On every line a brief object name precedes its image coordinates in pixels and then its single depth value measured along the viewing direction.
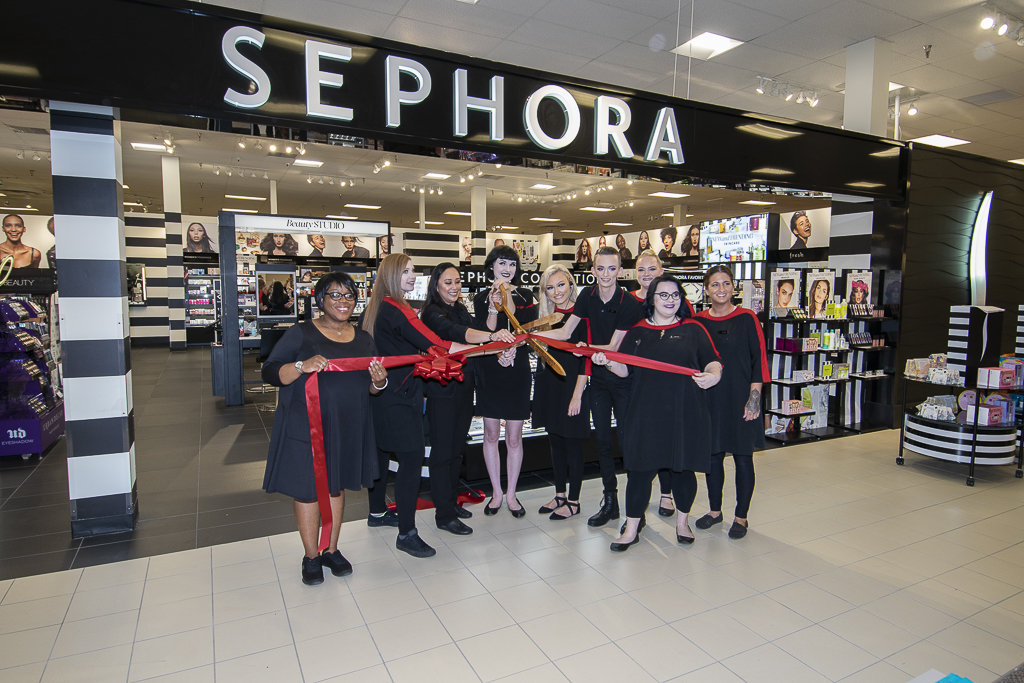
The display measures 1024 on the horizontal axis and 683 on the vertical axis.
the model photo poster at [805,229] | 9.84
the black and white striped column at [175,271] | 12.59
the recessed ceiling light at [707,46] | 5.96
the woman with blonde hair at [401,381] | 3.14
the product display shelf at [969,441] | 4.72
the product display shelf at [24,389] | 5.17
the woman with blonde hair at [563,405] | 3.62
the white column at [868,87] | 6.06
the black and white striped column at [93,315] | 3.38
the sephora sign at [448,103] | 3.30
